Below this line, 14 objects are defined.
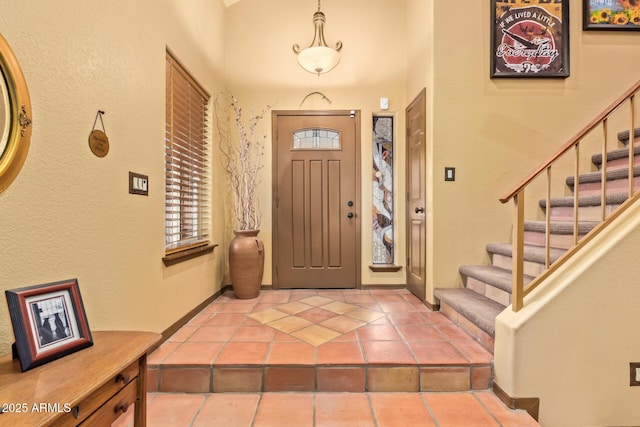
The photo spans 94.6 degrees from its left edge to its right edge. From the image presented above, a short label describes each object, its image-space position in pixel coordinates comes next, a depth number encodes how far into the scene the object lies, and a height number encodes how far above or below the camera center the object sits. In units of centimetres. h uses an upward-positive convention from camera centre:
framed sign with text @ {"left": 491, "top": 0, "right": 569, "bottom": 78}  266 +156
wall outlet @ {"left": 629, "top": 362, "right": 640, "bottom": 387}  157 -87
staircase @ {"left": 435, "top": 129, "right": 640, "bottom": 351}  197 -30
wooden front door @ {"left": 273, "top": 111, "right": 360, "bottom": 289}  342 +11
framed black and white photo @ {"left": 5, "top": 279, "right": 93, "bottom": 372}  90 -37
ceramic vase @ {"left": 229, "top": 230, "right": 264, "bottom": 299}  296 -52
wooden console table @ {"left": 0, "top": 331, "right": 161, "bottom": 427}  74 -49
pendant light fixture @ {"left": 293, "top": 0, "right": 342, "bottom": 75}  306 +164
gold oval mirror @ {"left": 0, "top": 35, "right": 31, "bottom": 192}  100 +33
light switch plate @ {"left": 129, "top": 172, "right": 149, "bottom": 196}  171 +17
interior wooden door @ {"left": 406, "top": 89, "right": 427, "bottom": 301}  283 +15
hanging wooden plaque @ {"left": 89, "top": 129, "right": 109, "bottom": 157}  142 +34
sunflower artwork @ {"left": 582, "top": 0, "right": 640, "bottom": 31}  268 +179
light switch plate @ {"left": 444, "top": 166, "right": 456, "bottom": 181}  266 +34
